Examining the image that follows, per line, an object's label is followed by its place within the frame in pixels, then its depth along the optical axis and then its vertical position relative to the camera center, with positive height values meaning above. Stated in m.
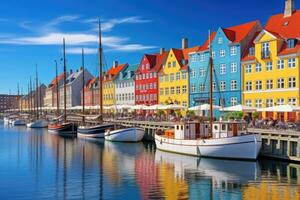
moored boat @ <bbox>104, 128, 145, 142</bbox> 53.56 -3.80
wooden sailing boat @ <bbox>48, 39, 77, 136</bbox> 71.56 -4.13
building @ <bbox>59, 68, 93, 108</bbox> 127.00 +4.71
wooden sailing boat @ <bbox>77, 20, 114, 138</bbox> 58.80 -3.42
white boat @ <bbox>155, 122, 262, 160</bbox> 34.66 -3.25
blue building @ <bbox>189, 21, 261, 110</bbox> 58.97 +6.21
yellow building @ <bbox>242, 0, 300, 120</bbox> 50.16 +4.77
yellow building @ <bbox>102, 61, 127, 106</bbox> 100.44 +4.90
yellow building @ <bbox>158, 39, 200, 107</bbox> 71.08 +4.54
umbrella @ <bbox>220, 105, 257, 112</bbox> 42.74 -0.44
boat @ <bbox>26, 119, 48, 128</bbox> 97.06 -4.40
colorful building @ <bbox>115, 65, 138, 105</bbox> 91.06 +4.10
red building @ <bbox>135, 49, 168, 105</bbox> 80.31 +5.18
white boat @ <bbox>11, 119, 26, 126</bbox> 114.12 -4.64
